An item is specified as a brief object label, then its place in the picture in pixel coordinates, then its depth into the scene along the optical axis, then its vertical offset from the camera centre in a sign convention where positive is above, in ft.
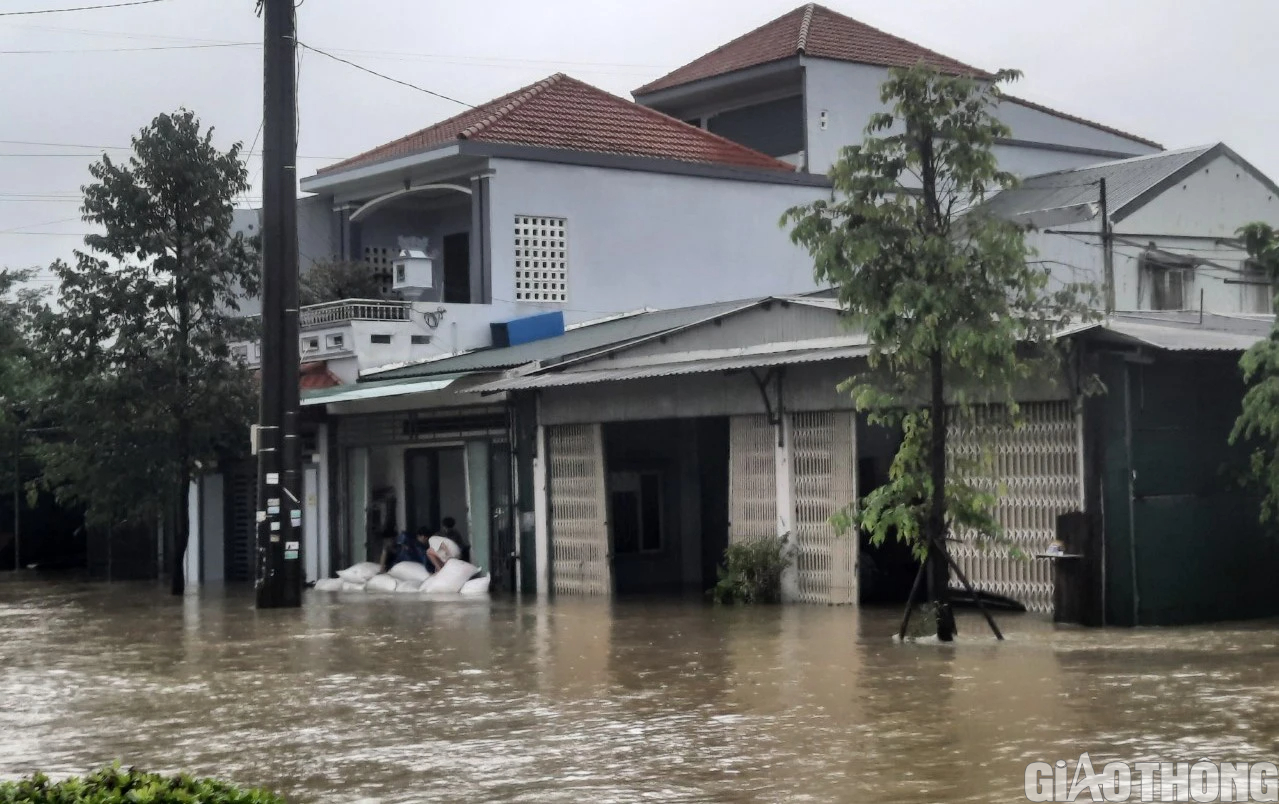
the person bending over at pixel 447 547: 89.25 -2.30
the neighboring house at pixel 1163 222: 100.12 +15.87
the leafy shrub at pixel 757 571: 71.56 -3.10
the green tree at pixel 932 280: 51.03 +6.28
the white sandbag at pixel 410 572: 89.30 -3.56
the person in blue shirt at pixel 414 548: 91.91 -2.38
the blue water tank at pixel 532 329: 97.55 +9.66
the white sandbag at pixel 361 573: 92.63 -3.66
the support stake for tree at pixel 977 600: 51.21 -3.32
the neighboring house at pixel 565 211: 100.78 +18.09
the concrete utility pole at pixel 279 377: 76.59 +5.71
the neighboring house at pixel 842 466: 58.90 +1.09
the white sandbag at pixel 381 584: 89.71 -4.17
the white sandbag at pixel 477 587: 84.99 -4.18
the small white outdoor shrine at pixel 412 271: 102.53 +13.74
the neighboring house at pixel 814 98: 120.57 +28.81
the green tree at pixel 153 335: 90.17 +9.13
